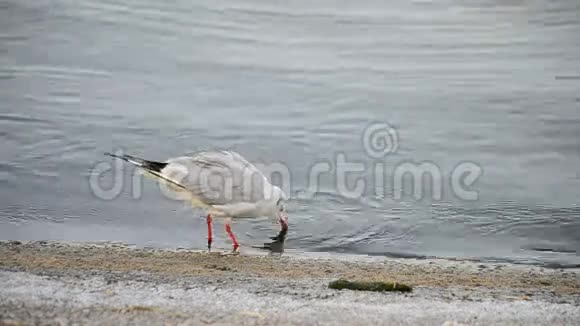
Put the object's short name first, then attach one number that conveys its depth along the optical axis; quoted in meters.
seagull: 15.76
